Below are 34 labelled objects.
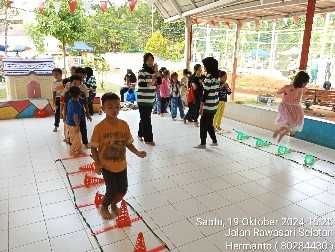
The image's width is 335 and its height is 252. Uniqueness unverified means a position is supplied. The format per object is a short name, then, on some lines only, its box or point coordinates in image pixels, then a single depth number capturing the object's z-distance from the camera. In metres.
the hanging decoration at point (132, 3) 6.23
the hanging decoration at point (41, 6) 6.47
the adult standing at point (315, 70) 13.31
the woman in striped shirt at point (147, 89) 4.78
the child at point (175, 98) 7.14
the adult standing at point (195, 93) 6.21
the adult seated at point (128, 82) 9.36
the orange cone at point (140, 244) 2.32
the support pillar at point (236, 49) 8.92
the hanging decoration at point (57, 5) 6.29
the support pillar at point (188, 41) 8.80
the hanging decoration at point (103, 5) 6.50
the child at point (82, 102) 4.55
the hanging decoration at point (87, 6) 6.42
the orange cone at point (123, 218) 2.72
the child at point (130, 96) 9.02
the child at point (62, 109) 4.78
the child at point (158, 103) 7.59
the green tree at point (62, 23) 9.12
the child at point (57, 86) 5.48
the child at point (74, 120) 4.30
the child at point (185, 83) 7.63
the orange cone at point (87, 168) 4.00
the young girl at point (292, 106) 4.91
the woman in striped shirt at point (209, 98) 4.61
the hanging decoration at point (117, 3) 6.83
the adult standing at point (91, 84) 6.60
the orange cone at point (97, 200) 3.08
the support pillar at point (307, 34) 5.45
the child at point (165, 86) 7.29
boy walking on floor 2.47
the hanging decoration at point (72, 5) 6.20
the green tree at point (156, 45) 18.66
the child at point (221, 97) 5.75
